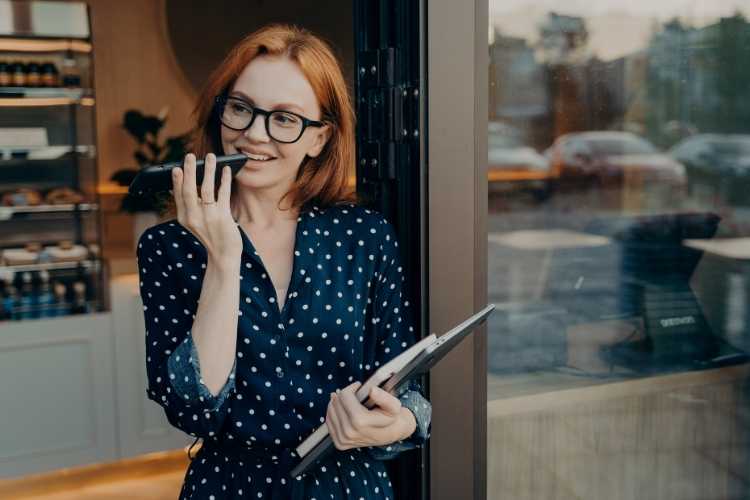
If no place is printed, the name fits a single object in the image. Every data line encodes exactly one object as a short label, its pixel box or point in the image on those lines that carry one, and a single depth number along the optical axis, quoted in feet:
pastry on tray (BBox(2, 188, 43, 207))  10.41
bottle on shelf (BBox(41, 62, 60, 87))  10.27
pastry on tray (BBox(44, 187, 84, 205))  10.59
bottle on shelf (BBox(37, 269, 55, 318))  10.28
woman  3.61
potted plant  10.82
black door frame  4.11
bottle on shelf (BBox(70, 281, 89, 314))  10.42
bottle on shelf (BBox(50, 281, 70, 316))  10.33
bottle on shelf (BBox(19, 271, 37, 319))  10.19
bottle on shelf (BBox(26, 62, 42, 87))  10.23
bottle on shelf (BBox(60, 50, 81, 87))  10.34
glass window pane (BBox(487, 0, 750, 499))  4.89
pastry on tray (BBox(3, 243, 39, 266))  10.41
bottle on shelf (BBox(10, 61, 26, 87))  10.13
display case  10.18
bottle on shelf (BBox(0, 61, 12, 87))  10.09
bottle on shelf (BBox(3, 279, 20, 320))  10.13
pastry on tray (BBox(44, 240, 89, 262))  10.53
